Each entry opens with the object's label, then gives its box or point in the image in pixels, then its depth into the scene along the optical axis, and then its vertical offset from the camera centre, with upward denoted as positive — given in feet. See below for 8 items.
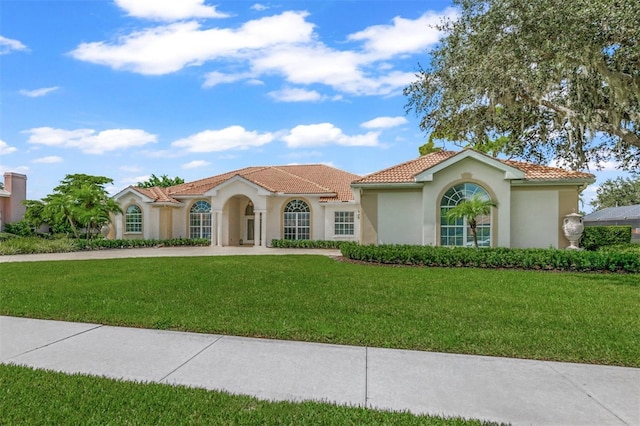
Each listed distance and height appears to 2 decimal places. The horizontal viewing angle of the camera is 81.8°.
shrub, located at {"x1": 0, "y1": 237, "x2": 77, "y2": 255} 66.64 -5.39
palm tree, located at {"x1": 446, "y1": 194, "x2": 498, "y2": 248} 47.67 +1.02
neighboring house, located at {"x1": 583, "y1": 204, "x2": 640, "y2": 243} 107.34 +0.33
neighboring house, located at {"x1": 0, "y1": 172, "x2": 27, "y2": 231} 100.42 +5.19
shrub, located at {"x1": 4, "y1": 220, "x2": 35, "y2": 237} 97.55 -3.08
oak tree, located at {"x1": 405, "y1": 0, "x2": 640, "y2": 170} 35.24 +16.38
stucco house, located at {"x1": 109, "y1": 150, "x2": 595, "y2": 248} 55.16 +2.54
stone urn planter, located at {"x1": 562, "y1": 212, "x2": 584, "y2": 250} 53.42 -1.44
